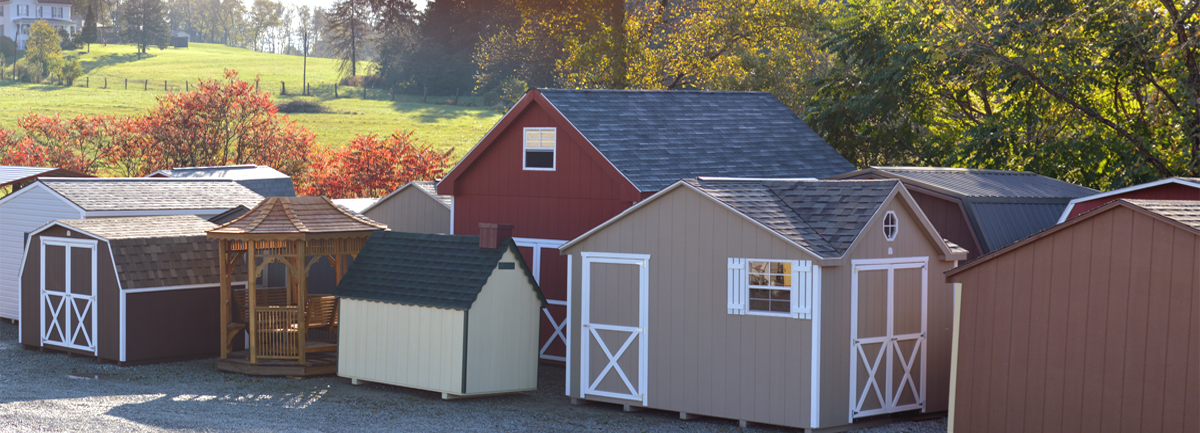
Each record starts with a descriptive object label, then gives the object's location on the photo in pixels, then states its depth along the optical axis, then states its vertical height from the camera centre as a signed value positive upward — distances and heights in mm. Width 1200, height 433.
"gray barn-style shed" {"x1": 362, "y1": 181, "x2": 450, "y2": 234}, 21156 -1219
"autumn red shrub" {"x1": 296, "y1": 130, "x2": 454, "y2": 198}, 33688 -636
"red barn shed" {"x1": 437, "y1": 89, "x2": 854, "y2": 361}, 16453 -116
